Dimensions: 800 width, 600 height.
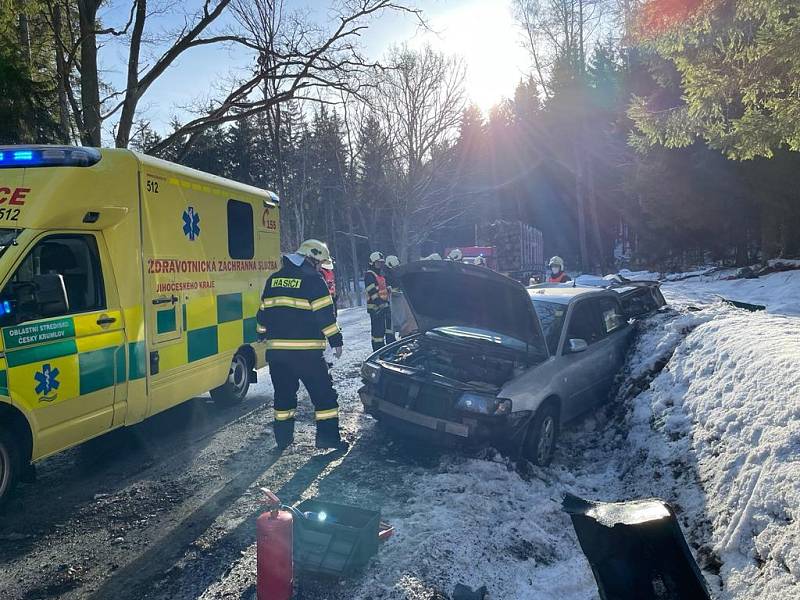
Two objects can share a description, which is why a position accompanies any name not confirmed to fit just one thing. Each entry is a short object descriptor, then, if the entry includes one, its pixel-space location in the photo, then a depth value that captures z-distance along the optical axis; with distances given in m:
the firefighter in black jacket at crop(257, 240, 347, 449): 4.94
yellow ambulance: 3.79
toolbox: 3.02
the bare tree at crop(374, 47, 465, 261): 23.83
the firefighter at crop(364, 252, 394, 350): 9.23
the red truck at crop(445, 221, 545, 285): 24.20
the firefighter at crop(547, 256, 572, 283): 11.29
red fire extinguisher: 2.75
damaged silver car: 4.58
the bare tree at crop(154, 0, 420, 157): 12.87
